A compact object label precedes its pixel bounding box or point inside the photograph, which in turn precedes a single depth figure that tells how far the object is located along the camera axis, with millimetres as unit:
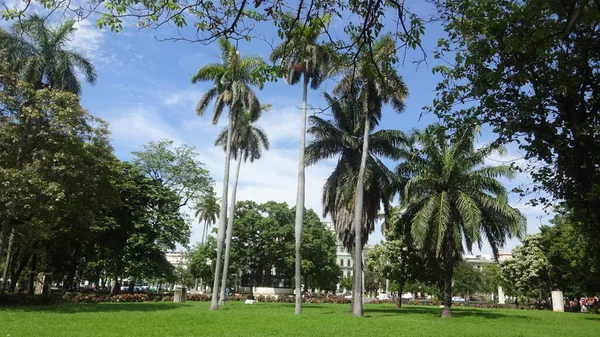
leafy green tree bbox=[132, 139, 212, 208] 35625
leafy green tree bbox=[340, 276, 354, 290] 90375
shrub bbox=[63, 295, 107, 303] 28641
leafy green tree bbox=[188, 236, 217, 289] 47531
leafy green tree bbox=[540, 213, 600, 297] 31828
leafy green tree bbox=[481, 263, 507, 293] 84769
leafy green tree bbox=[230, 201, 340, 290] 47875
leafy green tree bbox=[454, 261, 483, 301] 76375
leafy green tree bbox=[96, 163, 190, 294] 32562
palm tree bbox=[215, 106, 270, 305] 30953
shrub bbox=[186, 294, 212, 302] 40288
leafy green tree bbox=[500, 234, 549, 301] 40156
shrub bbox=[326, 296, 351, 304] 42894
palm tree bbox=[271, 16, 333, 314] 22734
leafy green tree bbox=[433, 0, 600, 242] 7625
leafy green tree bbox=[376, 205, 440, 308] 28945
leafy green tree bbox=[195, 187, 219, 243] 36906
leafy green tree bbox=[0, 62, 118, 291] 18797
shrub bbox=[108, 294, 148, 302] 31469
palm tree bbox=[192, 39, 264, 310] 27797
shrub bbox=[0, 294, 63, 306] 21969
